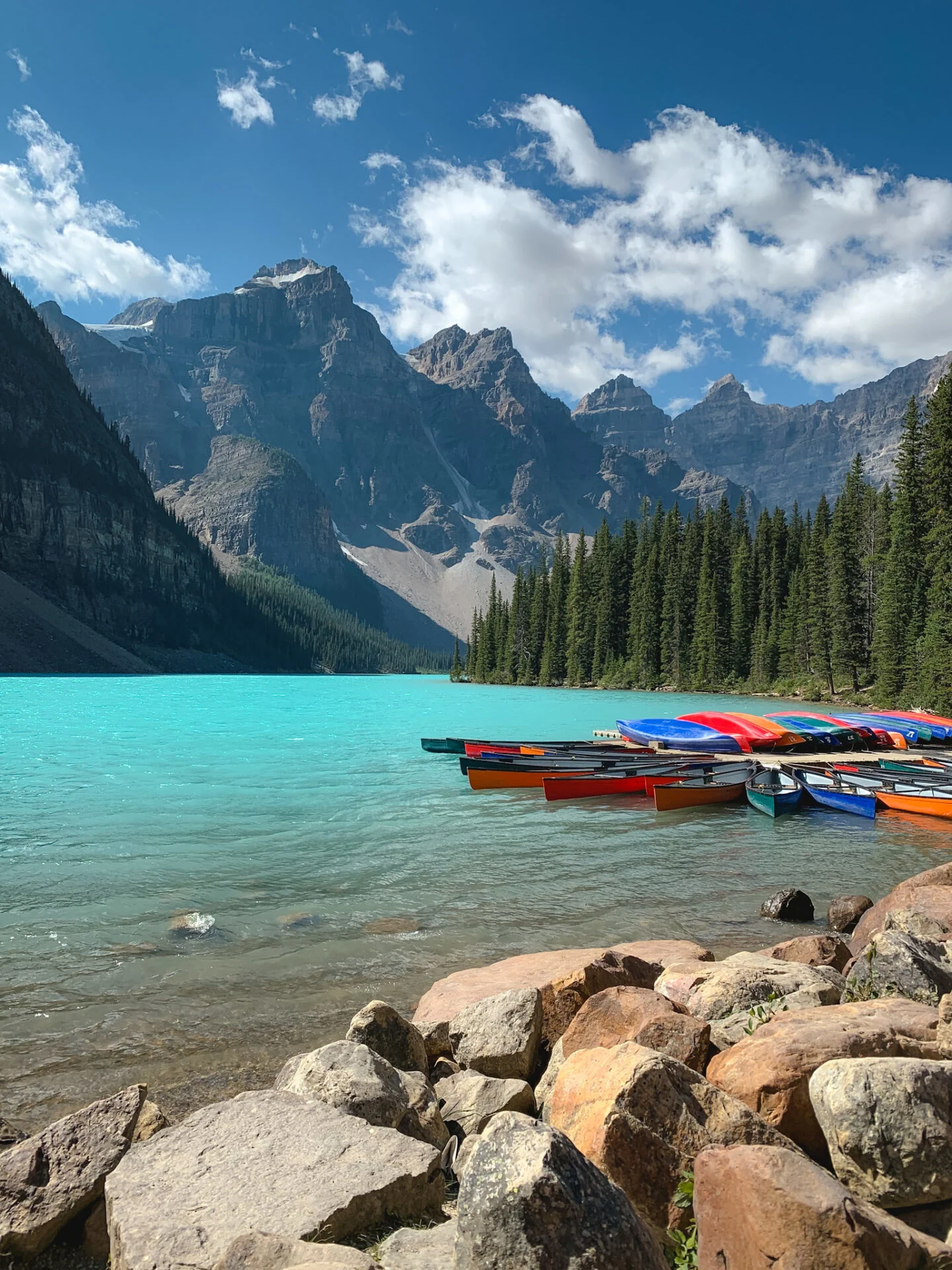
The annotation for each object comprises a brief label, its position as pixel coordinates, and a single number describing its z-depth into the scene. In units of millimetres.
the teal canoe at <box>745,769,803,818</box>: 20703
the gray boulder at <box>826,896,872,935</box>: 11344
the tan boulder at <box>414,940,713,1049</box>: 6402
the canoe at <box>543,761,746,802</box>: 22609
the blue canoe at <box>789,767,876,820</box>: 20141
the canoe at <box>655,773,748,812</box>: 21297
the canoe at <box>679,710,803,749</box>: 30656
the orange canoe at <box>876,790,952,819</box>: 19625
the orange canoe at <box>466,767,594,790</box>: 24062
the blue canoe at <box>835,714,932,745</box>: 33656
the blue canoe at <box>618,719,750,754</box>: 30750
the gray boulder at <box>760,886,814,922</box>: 11727
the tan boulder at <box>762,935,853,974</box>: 7902
